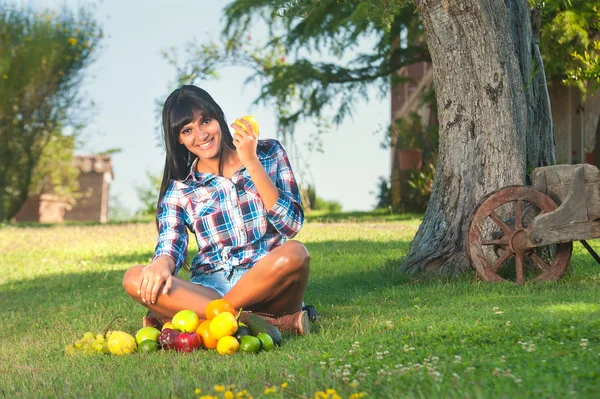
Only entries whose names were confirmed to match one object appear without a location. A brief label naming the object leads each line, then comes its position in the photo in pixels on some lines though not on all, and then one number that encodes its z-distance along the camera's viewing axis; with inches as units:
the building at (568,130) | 605.6
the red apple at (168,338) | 185.5
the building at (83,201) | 1023.0
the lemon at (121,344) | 187.9
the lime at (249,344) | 177.0
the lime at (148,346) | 187.0
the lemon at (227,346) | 178.1
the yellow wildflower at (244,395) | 125.2
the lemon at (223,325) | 178.7
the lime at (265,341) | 179.9
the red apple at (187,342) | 183.9
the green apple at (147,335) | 189.8
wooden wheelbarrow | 248.4
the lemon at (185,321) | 186.2
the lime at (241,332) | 181.8
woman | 193.3
